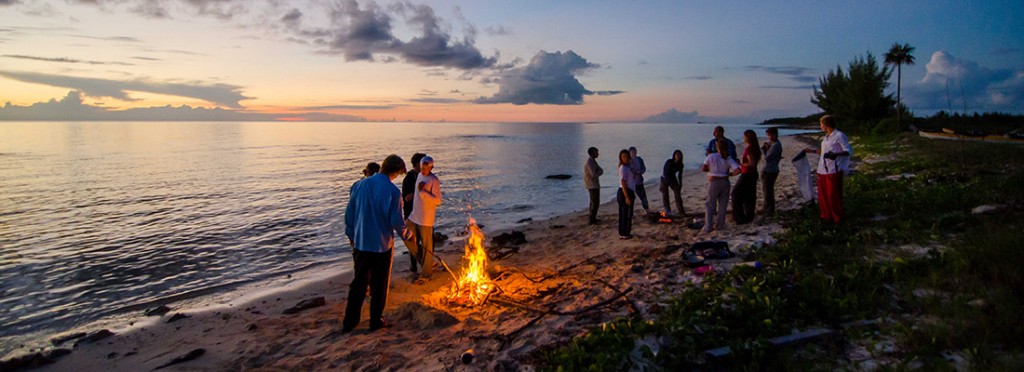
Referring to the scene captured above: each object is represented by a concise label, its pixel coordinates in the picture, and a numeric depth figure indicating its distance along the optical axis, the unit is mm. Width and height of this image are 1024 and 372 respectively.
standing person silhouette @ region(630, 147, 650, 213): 11578
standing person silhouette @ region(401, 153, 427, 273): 8773
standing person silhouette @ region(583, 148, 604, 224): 11625
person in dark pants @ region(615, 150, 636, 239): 10172
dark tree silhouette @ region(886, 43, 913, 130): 47969
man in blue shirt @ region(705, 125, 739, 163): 9539
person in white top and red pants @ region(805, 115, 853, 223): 8078
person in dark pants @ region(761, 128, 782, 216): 10117
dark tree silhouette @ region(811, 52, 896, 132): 46531
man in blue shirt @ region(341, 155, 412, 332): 5793
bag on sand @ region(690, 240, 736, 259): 7359
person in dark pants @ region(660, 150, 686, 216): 11848
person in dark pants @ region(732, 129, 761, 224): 9594
